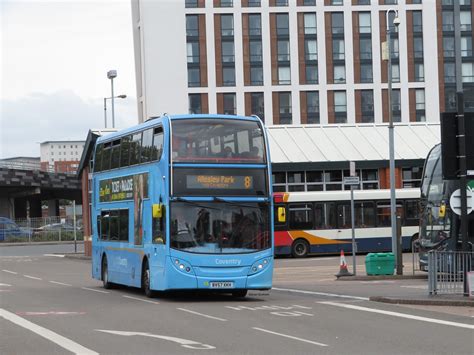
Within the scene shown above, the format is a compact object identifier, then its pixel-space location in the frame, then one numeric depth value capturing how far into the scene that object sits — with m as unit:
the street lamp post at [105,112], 65.19
